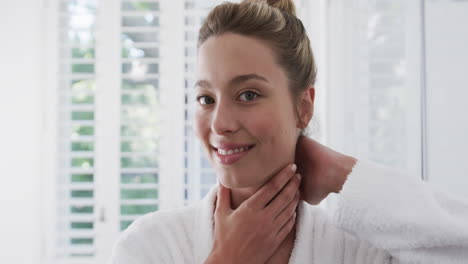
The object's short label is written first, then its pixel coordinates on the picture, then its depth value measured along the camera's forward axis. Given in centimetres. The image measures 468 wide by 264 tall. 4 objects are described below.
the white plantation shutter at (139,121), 210
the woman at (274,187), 85
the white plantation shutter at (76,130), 210
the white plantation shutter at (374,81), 131
